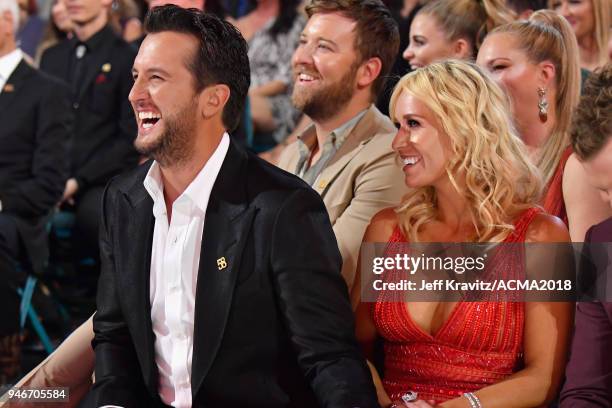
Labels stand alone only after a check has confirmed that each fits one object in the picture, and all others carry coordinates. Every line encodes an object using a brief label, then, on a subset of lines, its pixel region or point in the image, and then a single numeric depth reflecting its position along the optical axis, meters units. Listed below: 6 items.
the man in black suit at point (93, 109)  9.27
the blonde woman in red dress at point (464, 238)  4.83
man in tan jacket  6.24
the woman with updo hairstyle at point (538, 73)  6.31
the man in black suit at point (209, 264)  4.65
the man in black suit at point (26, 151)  8.42
